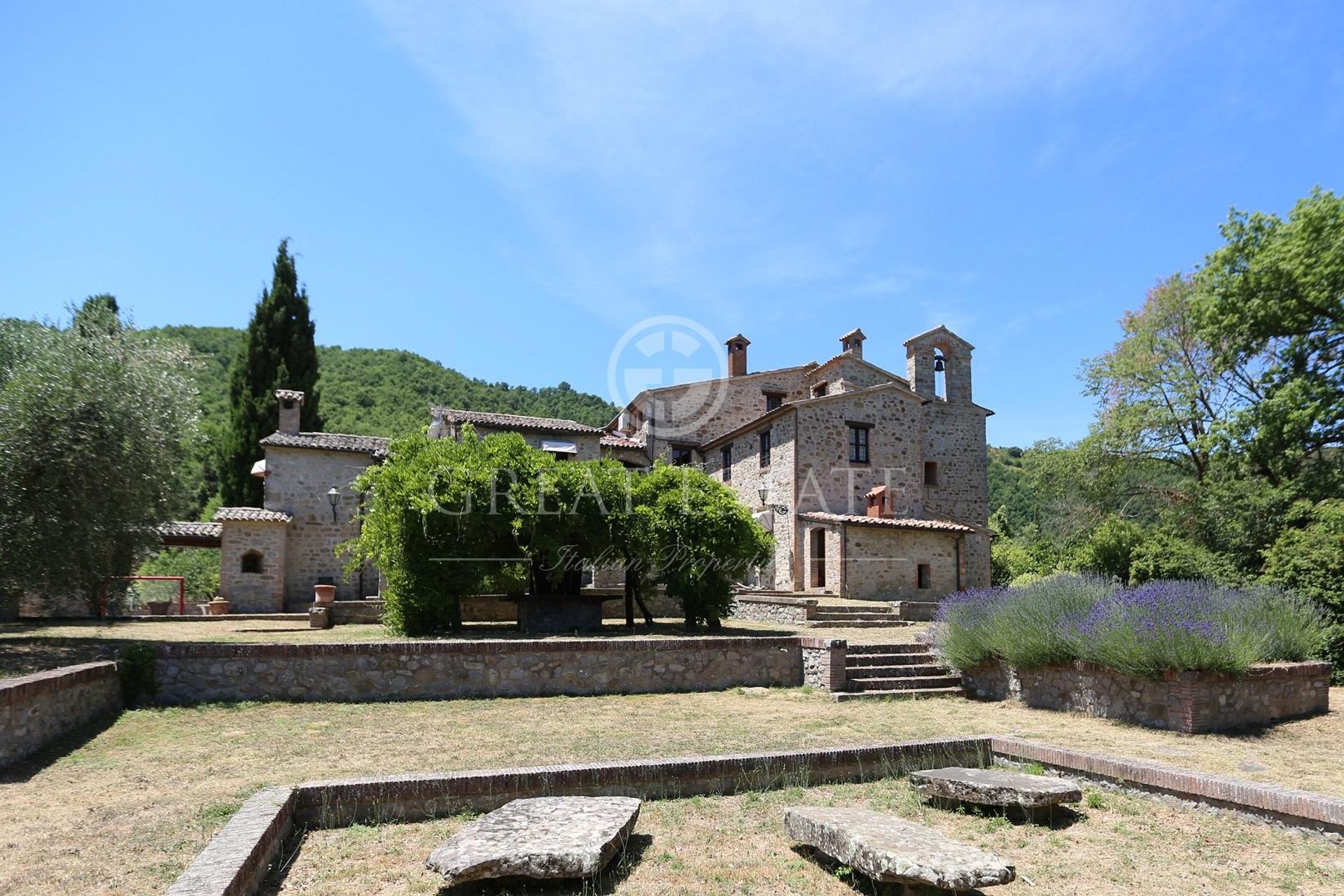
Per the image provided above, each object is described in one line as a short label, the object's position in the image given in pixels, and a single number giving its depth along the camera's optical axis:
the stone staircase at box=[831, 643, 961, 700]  10.69
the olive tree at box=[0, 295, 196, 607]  9.48
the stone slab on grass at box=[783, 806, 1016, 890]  3.71
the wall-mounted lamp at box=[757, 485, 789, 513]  26.02
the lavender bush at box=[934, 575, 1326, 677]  8.11
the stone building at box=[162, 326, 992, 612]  22.05
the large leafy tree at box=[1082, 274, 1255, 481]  20.36
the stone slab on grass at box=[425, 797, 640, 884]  3.86
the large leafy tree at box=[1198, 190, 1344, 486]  15.14
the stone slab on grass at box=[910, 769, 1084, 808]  5.24
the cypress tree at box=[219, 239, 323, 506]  29.64
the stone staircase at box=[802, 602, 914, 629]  17.22
